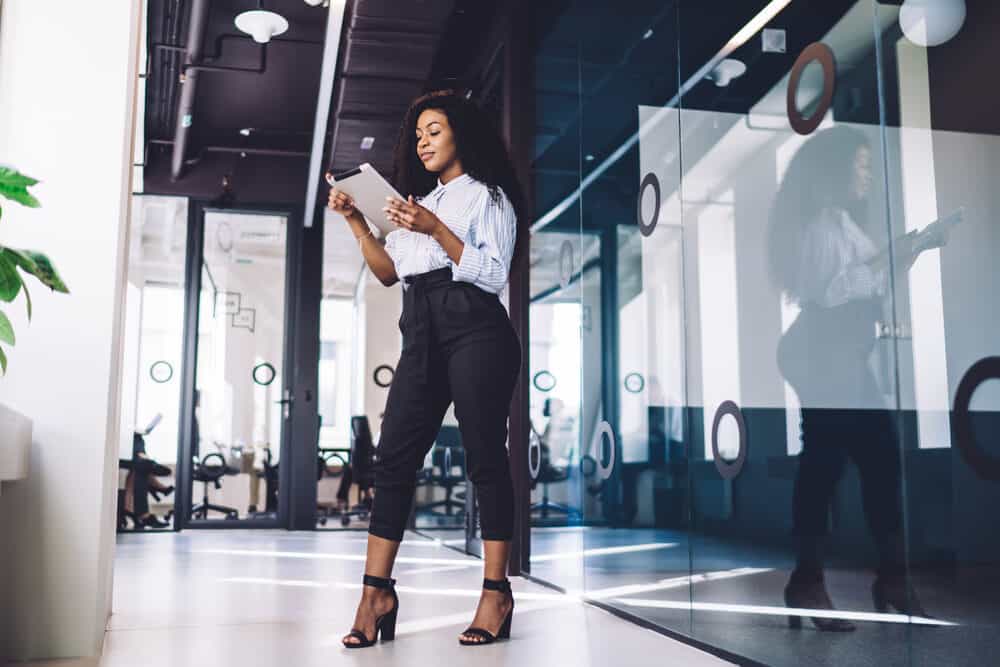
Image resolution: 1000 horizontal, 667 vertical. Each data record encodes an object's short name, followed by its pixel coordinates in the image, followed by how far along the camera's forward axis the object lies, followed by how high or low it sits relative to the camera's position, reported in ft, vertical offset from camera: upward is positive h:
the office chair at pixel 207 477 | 22.61 -0.84
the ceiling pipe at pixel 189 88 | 15.82 +7.13
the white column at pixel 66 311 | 6.27 +0.93
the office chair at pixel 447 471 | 19.26 -0.61
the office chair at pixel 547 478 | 10.89 -0.42
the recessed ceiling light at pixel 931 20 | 4.65 +2.18
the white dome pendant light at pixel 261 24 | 15.48 +7.09
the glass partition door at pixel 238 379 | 22.85 +1.60
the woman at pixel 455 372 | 7.18 +0.57
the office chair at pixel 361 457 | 23.18 -0.35
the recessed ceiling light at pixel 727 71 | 6.91 +2.85
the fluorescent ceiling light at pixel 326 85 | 13.29 +6.01
